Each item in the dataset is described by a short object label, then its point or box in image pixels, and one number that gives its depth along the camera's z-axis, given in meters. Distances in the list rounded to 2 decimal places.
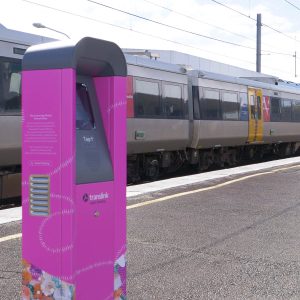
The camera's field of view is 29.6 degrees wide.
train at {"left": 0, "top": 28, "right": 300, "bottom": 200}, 10.47
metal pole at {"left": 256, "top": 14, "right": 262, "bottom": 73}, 33.94
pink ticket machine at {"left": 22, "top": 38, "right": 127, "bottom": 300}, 3.28
